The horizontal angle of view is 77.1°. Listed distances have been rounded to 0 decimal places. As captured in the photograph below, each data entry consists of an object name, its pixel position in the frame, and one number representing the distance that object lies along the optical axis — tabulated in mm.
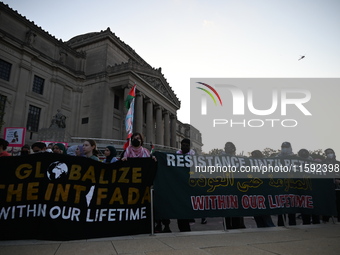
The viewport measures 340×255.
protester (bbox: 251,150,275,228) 5441
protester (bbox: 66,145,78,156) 6938
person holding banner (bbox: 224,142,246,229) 5598
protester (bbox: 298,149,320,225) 6233
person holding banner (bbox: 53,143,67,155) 6561
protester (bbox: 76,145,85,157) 5934
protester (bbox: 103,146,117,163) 5436
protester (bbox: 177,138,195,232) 4812
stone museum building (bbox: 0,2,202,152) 27453
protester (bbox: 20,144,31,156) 6864
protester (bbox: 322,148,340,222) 6547
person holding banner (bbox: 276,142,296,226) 7410
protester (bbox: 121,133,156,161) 5302
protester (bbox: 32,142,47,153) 6423
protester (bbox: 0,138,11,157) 4816
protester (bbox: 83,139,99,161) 5277
